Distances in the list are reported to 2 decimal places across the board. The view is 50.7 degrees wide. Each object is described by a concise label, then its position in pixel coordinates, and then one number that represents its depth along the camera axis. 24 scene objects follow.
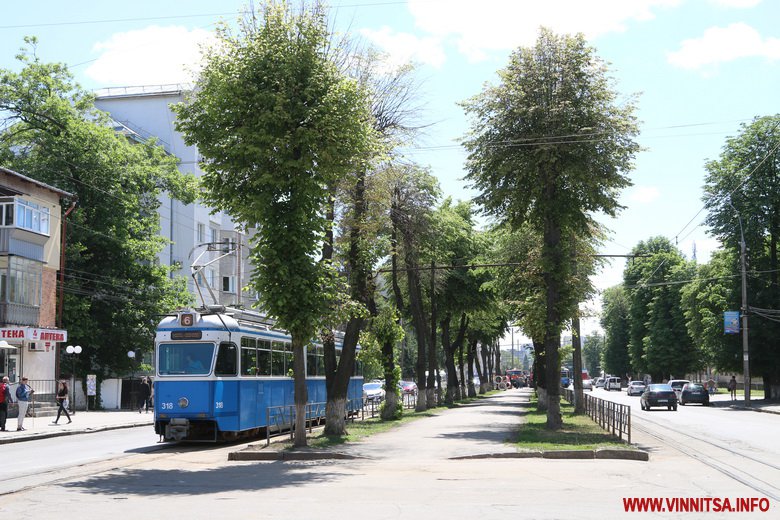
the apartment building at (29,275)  38.97
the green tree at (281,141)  18.77
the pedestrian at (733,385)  62.72
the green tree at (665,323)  84.75
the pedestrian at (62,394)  32.44
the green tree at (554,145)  25.75
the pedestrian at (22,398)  28.58
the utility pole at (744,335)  51.38
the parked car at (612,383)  104.19
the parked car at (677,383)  68.06
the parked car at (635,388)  80.12
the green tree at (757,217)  55.50
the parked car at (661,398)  47.81
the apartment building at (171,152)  65.38
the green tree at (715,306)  57.75
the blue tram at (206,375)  22.22
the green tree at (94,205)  47.66
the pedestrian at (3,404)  28.84
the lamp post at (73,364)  40.34
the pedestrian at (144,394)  43.47
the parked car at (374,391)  54.92
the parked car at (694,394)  57.03
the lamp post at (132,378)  48.41
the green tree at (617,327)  117.55
